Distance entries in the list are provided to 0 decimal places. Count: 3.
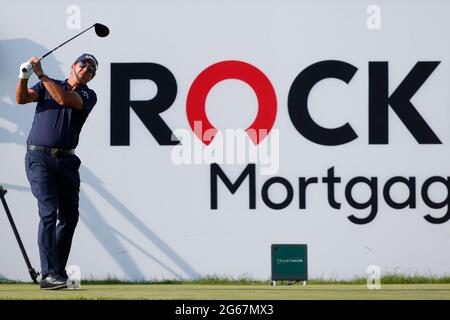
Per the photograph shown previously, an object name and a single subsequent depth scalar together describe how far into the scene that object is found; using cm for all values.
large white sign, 1917
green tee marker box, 1833
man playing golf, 1595
